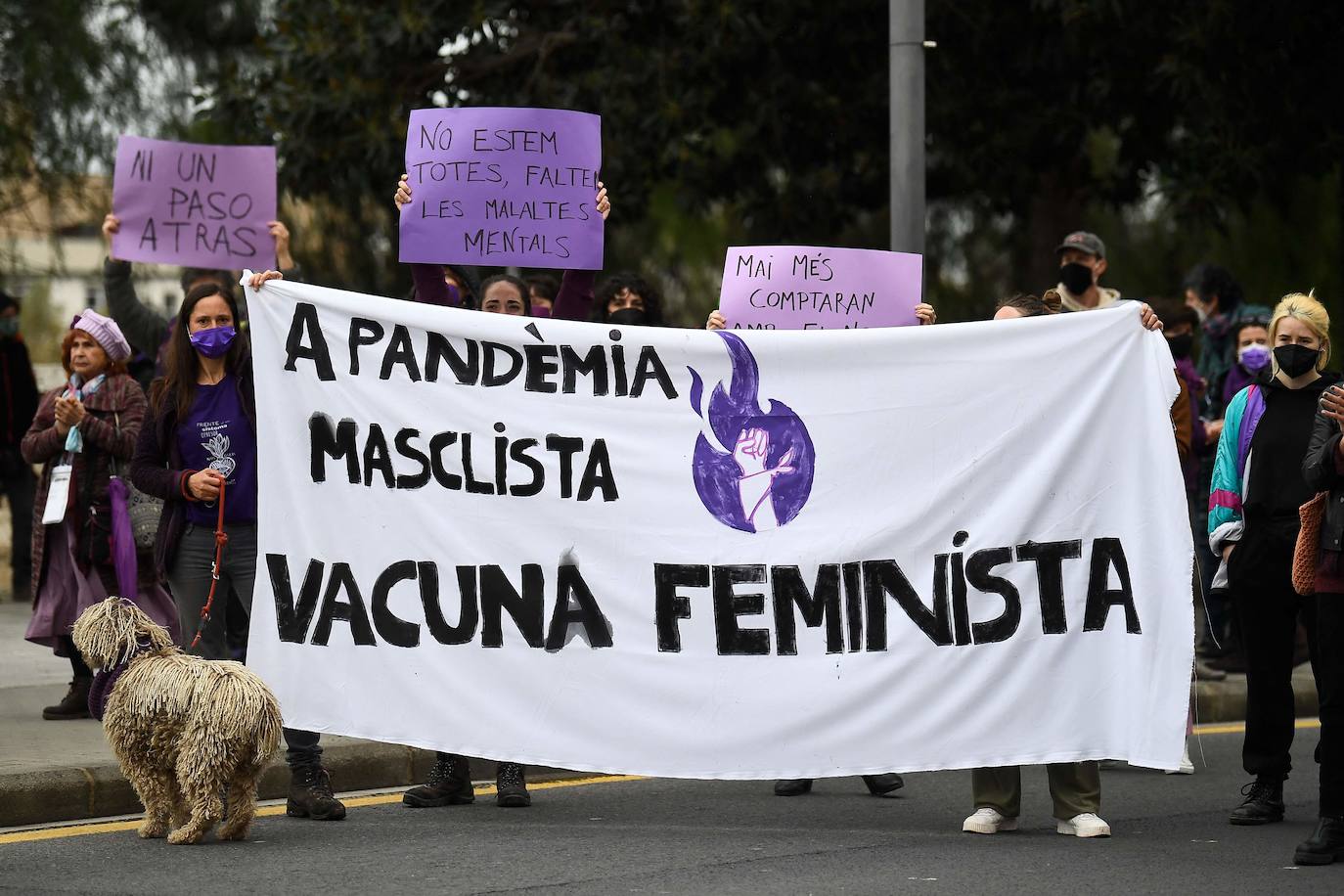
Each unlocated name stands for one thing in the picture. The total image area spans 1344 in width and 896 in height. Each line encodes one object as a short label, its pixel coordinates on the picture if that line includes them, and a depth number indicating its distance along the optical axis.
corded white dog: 11.34
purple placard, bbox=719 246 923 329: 14.14
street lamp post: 17.79
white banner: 12.28
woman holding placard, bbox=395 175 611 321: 13.93
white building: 38.14
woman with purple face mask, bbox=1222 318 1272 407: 18.03
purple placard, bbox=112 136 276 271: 16.48
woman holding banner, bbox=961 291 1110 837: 12.40
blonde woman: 12.75
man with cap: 16.54
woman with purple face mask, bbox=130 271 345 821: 12.74
